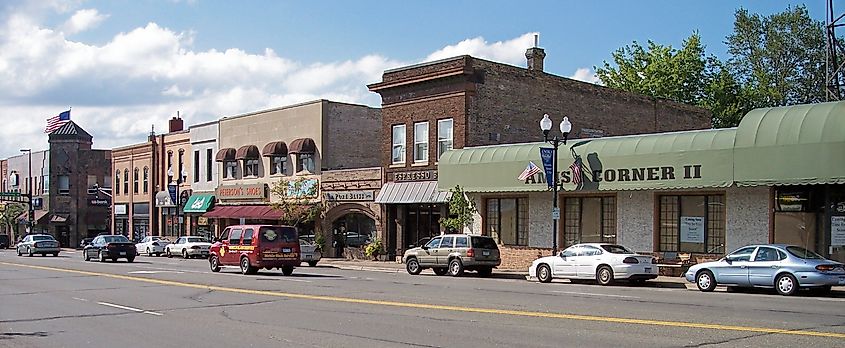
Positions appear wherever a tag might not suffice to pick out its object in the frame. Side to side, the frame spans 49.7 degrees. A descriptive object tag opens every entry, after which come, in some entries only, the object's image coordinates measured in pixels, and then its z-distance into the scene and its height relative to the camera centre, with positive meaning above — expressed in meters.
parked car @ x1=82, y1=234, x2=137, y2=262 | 44.25 -2.56
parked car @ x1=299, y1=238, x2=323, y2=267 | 38.97 -2.41
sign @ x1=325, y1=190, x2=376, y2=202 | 43.19 +0.14
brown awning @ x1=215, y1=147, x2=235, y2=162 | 54.84 +2.57
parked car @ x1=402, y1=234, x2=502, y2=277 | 31.30 -1.94
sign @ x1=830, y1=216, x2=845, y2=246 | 26.92 -0.85
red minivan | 31.06 -1.73
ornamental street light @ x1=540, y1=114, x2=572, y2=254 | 30.03 +2.16
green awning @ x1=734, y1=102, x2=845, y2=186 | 25.27 +1.58
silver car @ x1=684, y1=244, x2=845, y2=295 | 22.00 -1.74
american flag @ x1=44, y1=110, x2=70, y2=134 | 82.31 +6.78
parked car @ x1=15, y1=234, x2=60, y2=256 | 55.95 -3.03
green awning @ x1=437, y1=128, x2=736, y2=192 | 28.55 +1.27
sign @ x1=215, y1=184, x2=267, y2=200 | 51.75 +0.31
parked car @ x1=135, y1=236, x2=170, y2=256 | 56.62 -3.02
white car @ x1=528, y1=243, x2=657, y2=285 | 26.28 -1.93
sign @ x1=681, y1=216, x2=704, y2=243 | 30.33 -0.96
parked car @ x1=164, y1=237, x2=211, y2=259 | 51.59 -2.85
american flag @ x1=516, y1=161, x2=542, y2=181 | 33.31 +1.03
